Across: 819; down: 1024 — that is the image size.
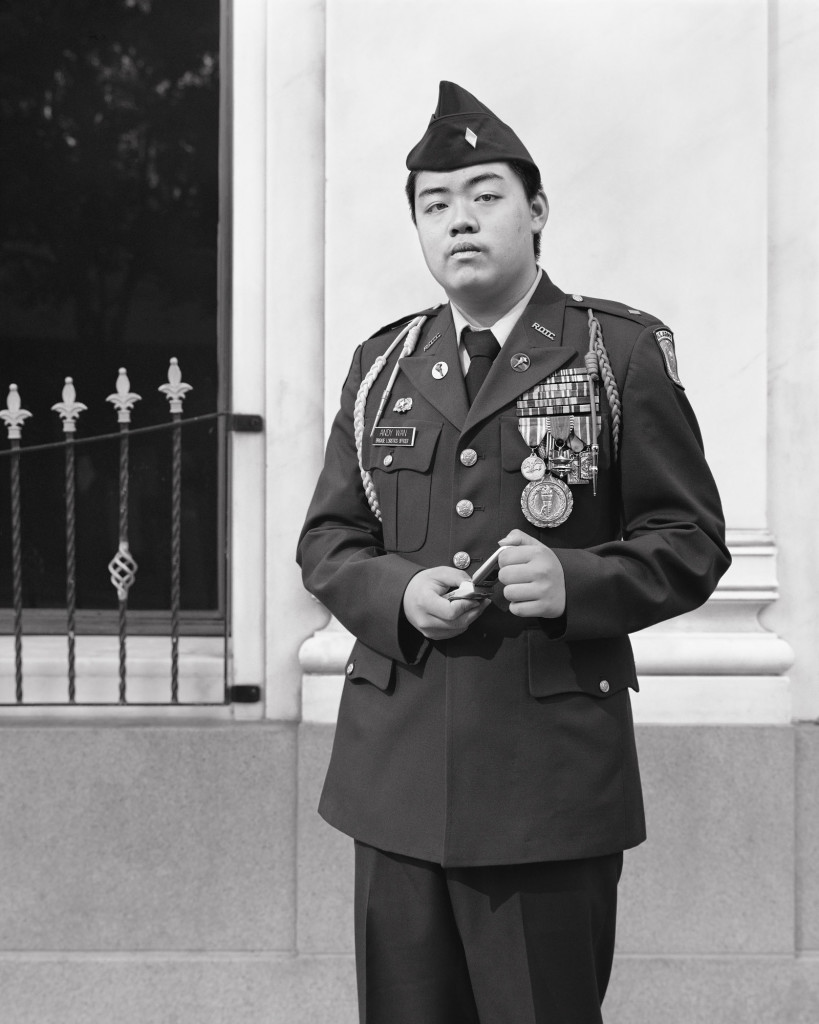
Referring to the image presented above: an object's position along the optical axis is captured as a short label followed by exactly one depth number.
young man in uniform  3.65
